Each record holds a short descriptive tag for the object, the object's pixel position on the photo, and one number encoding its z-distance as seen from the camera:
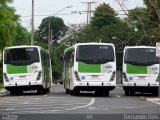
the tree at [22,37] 79.81
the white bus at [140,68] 38.22
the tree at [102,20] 99.59
